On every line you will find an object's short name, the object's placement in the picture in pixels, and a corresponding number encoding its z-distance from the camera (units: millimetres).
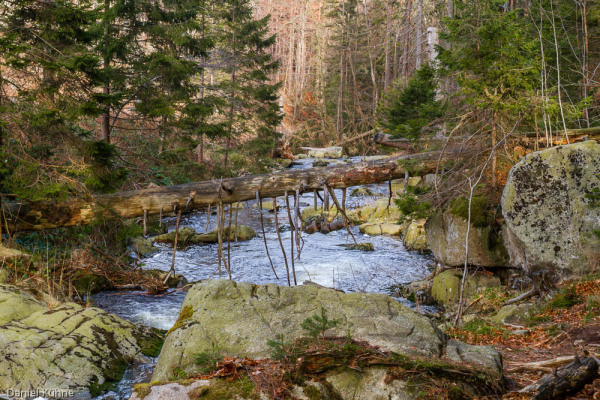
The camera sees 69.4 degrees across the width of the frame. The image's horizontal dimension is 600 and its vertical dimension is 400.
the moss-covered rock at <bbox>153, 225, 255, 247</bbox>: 14031
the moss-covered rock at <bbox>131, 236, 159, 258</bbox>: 12258
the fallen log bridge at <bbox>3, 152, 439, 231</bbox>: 7949
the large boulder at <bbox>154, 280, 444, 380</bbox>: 4164
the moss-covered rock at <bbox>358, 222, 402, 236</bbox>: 15195
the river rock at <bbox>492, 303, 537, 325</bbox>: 6469
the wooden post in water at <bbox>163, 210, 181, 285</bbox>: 7972
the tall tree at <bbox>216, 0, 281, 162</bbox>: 21312
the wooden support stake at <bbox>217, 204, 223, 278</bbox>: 7373
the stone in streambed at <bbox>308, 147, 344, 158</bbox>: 31625
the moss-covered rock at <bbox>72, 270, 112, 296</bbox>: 8713
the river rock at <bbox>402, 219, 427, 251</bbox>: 13263
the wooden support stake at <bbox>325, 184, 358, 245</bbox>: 7666
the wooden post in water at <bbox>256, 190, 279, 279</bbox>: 7623
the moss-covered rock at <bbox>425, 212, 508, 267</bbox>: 8453
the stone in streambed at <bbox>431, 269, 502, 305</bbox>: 8445
